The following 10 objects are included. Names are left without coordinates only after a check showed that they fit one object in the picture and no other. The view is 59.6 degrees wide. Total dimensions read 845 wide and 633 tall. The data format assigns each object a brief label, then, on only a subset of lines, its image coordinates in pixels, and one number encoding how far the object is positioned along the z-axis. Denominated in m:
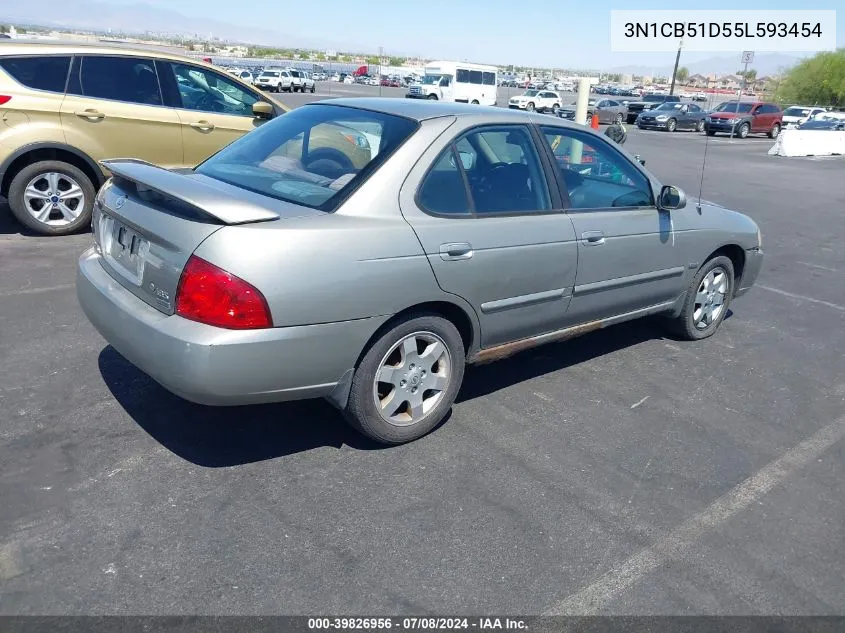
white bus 41.69
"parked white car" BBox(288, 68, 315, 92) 49.34
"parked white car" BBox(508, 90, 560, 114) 44.84
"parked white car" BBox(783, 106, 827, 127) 34.44
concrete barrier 23.89
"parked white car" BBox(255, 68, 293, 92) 48.06
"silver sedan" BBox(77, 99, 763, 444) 3.06
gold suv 6.88
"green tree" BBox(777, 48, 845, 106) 52.19
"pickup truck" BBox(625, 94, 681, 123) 38.78
